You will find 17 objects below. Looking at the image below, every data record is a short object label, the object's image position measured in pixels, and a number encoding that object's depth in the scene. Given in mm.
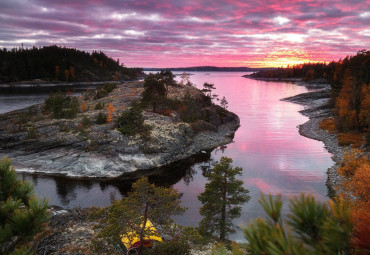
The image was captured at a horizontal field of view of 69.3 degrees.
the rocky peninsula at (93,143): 44938
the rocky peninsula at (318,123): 48219
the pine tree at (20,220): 6156
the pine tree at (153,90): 62125
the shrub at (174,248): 18727
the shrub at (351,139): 52906
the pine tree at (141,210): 16078
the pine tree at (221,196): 25219
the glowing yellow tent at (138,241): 21636
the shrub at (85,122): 55059
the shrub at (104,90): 91162
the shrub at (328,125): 69312
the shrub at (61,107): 59691
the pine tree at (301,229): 4086
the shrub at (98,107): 67875
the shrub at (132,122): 52656
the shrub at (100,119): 56594
